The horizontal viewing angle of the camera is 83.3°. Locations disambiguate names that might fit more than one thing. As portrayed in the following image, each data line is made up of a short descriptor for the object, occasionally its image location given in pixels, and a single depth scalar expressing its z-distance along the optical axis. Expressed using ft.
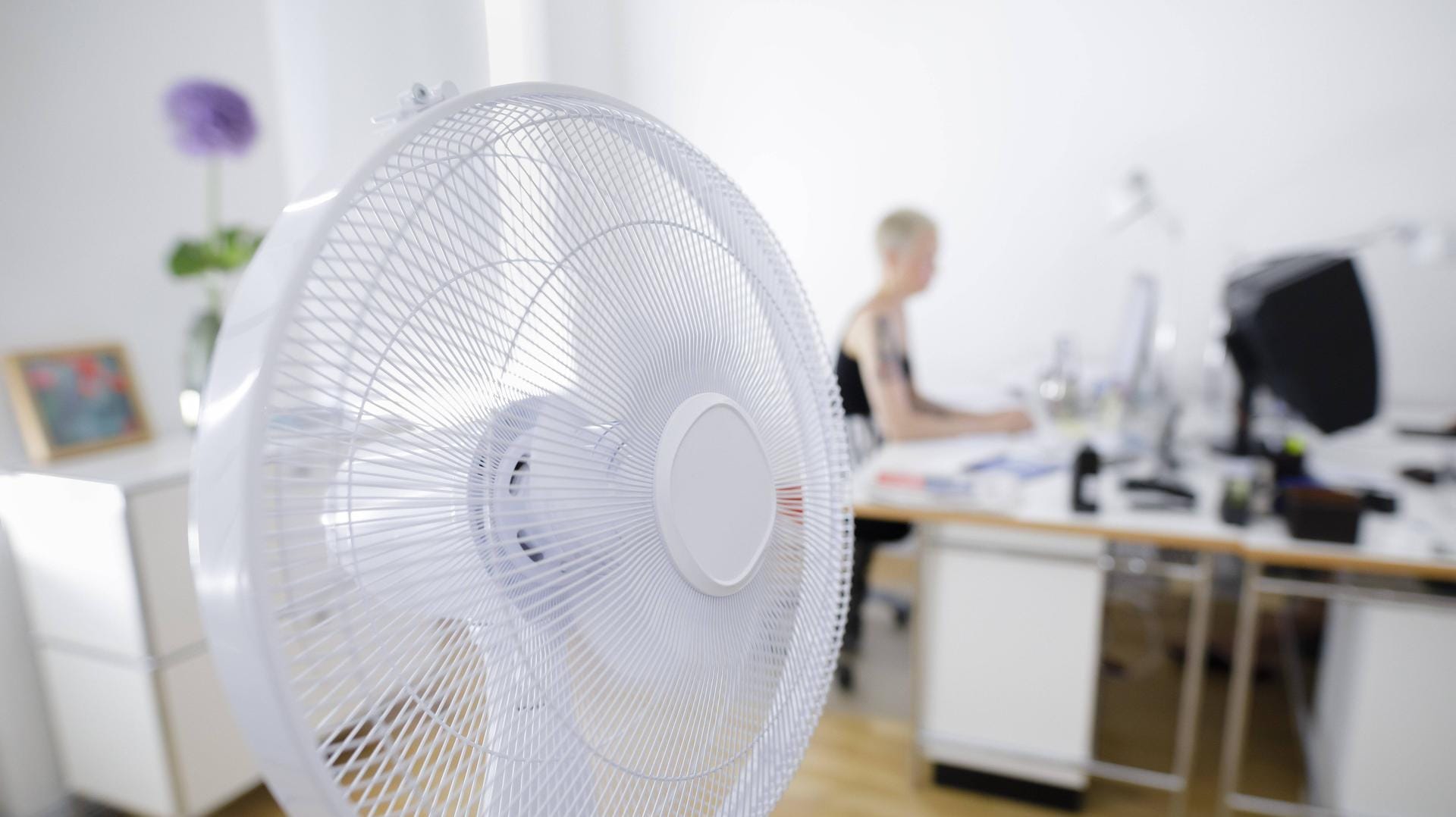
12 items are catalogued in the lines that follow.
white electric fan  0.93
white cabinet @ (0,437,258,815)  4.86
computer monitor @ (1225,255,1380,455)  5.49
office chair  7.14
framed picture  5.16
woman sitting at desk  6.98
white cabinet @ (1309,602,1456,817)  4.82
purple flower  5.41
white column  5.77
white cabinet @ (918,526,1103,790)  5.47
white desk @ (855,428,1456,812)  4.65
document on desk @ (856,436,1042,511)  5.50
